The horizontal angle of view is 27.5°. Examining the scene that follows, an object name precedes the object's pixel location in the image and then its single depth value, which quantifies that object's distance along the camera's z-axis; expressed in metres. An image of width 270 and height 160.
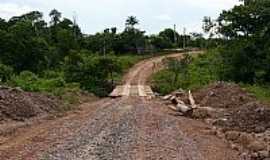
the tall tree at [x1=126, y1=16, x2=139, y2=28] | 101.12
